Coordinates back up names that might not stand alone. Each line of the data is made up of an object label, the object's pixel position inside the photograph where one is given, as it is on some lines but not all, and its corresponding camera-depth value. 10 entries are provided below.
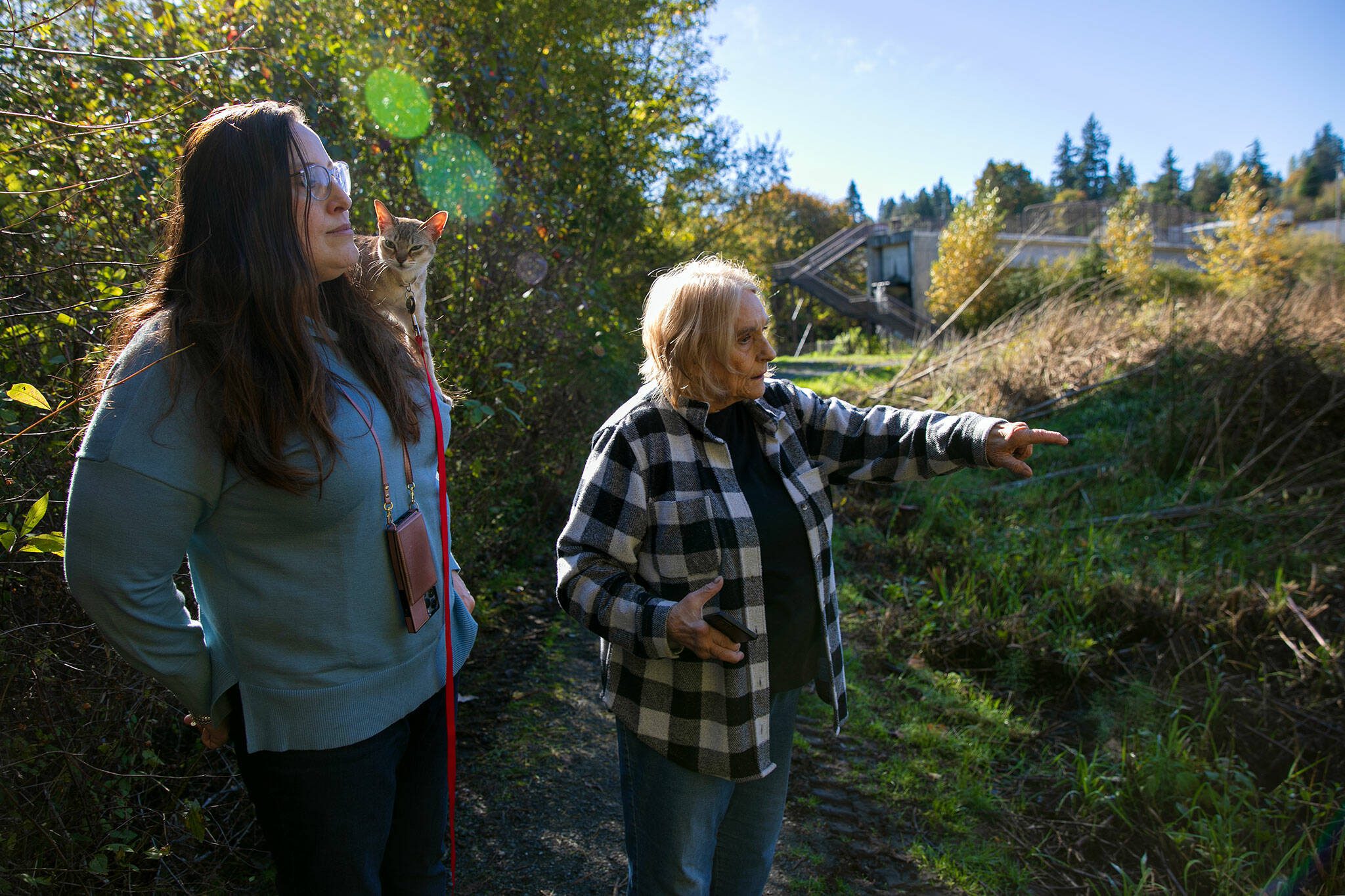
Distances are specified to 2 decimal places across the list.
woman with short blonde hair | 1.88
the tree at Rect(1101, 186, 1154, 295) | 21.55
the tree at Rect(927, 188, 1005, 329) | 22.39
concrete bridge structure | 24.53
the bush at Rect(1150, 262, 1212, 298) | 17.83
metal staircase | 24.28
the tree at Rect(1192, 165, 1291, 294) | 21.31
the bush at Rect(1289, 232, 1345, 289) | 19.95
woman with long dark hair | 1.33
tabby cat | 1.99
